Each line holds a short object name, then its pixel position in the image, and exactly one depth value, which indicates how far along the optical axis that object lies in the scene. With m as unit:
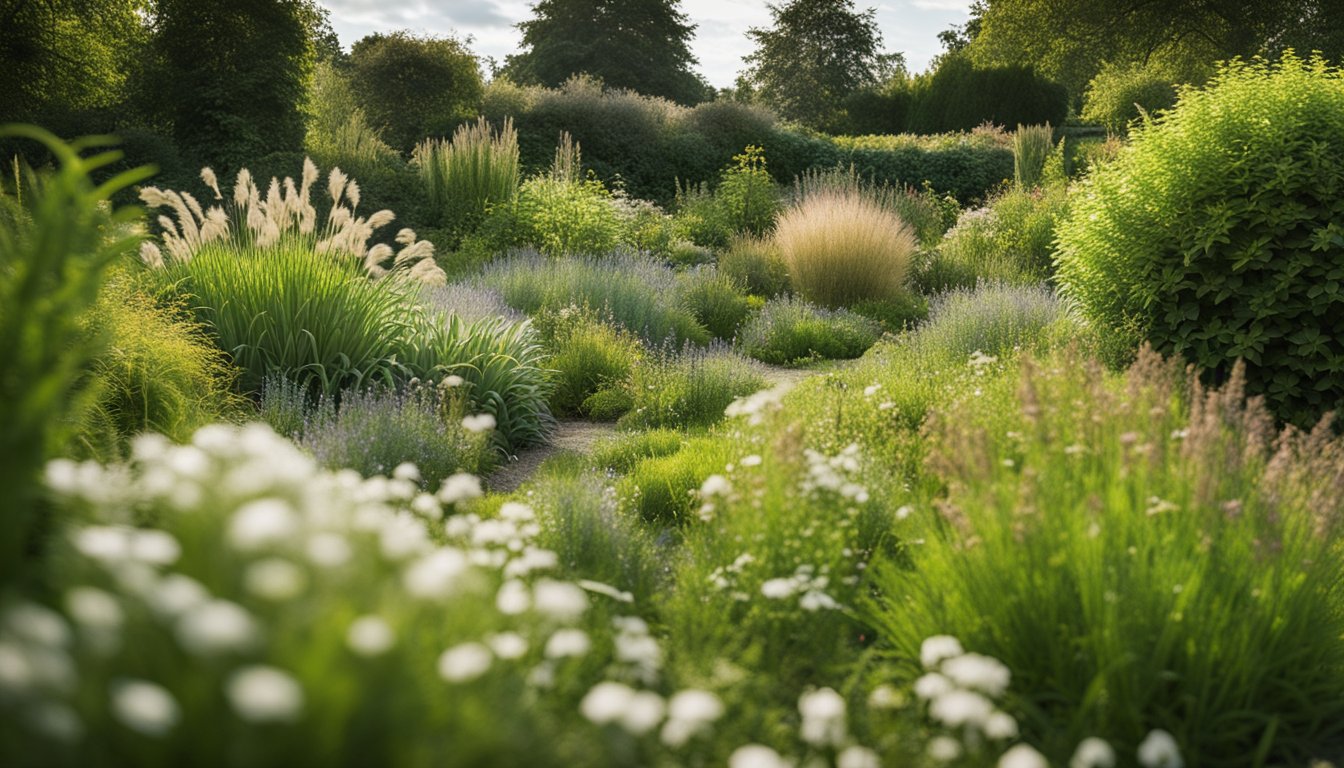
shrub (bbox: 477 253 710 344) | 9.59
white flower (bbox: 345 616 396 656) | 1.38
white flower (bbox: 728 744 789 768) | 1.71
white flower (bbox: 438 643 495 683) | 1.68
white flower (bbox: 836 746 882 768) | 1.84
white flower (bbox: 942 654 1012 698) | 2.06
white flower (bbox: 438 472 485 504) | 2.88
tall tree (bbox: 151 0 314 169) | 17.08
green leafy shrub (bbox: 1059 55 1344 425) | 6.00
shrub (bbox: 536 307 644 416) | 8.04
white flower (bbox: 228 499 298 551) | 1.43
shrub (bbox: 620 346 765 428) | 7.28
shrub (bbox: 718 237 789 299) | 12.78
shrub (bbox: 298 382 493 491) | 5.12
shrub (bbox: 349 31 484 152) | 27.00
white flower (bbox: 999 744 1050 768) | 1.75
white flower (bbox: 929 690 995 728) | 1.93
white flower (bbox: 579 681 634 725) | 1.62
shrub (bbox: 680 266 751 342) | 10.85
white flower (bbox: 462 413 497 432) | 3.84
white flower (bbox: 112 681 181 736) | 1.15
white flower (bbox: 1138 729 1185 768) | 2.01
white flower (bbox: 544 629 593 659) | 1.99
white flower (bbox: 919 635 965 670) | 2.44
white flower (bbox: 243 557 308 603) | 1.34
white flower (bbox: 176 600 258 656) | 1.21
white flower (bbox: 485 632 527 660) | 2.04
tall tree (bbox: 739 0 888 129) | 47.31
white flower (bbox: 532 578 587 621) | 1.95
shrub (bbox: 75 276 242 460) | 4.70
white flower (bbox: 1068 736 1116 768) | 1.92
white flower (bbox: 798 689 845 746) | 1.95
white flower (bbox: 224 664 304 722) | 1.16
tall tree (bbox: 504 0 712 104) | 42.25
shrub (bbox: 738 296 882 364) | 9.79
